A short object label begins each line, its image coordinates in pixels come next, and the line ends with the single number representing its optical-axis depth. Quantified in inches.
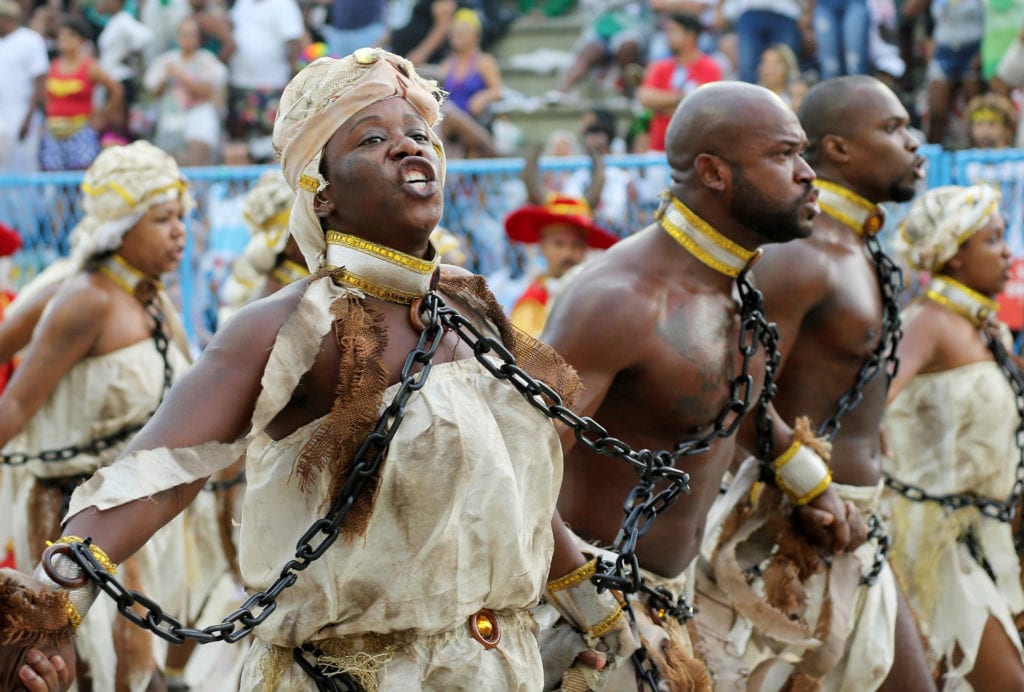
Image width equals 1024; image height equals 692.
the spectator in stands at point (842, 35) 478.6
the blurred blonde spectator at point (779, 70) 449.1
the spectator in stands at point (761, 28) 479.5
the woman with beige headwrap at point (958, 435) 275.4
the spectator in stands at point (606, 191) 397.7
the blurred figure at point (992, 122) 413.7
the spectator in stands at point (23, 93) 579.2
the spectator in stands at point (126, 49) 612.7
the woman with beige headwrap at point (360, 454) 131.1
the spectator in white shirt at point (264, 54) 574.6
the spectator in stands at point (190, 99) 556.4
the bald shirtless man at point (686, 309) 182.1
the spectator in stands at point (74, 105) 564.4
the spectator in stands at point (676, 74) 473.4
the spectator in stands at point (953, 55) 458.6
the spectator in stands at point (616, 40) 546.6
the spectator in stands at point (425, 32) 573.9
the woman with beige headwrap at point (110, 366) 256.2
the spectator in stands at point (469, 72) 533.3
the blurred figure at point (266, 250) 301.6
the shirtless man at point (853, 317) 220.2
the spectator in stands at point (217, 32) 579.5
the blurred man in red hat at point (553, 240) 368.8
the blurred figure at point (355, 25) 584.1
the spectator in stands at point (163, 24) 606.5
